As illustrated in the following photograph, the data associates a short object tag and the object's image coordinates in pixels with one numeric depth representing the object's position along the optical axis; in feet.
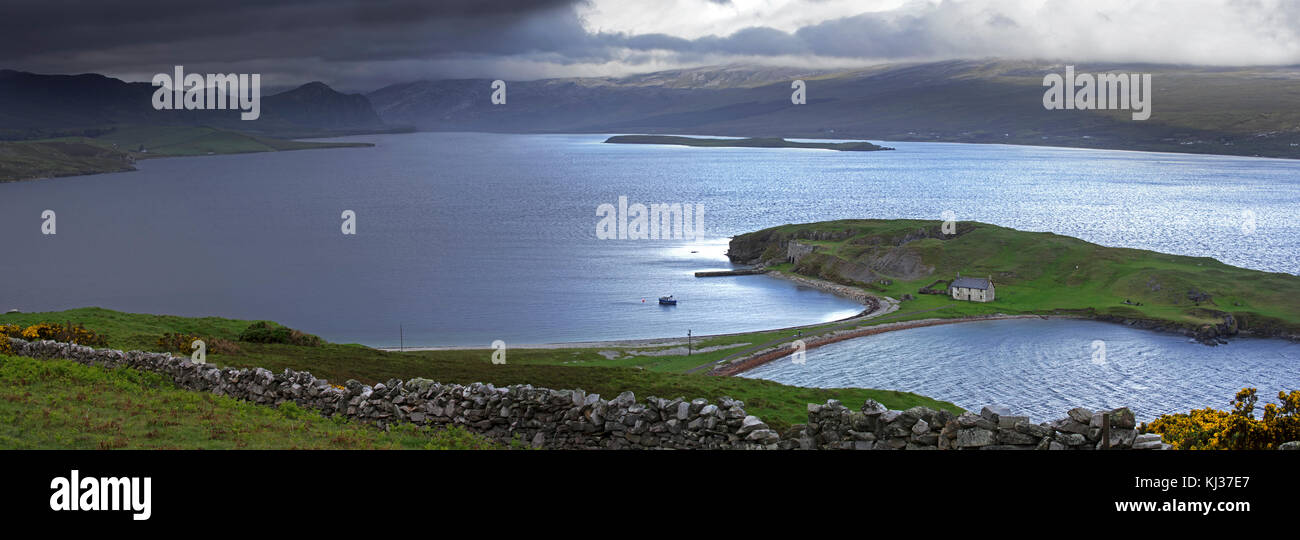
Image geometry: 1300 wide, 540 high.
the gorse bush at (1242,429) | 57.88
